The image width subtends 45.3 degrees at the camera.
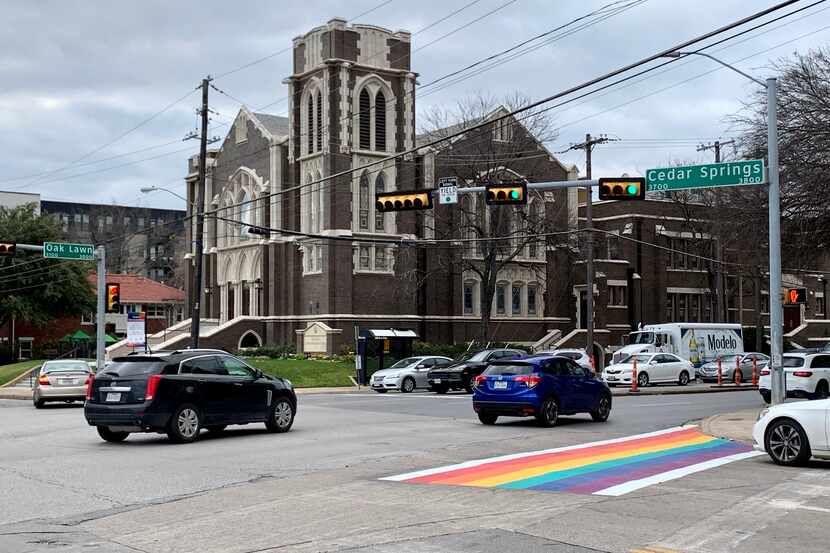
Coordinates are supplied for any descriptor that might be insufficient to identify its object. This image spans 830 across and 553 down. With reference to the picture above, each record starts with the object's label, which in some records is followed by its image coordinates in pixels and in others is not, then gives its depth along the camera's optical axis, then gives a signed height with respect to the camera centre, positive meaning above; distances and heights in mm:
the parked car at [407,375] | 38875 -1842
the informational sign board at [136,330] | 35500 -37
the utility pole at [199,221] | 42188 +4611
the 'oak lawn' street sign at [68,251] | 35375 +2854
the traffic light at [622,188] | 22375 +3144
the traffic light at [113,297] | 34938 +1123
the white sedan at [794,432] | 13898 -1510
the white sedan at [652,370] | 42406 -1848
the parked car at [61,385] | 29812 -1671
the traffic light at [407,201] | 24156 +3106
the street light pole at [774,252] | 21078 +1593
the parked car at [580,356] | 40803 -1192
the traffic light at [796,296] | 29772 +933
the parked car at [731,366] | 45531 -1827
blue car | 21109 -1337
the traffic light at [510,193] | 23625 +3213
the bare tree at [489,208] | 51219 +6407
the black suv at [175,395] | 17250 -1183
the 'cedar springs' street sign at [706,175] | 21266 +3330
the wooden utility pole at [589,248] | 43562 +3565
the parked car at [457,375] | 36500 -1727
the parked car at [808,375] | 30031 -1463
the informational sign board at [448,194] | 24844 +3367
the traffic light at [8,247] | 31816 +2638
